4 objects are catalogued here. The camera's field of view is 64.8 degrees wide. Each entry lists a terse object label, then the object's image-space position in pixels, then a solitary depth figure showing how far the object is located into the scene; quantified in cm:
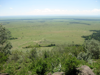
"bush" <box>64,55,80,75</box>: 1292
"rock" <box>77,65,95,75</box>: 1286
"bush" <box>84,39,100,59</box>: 3366
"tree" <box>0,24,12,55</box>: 2801
